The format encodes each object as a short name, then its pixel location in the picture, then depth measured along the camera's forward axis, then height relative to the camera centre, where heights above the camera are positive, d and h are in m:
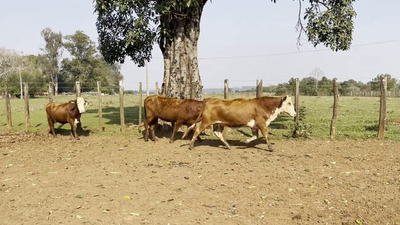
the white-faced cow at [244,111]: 9.12 -0.63
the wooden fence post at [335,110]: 10.72 -0.69
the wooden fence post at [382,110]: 10.37 -0.67
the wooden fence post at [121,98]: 12.54 -0.42
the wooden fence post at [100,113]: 12.85 -0.94
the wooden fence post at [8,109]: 14.60 -0.92
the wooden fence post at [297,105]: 10.95 -0.56
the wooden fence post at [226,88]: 11.50 -0.03
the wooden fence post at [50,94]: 14.62 -0.30
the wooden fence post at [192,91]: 11.55 -0.13
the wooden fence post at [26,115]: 13.74 -1.11
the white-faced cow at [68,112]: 11.64 -0.84
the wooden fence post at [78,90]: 12.82 -0.11
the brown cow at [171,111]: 10.32 -0.70
